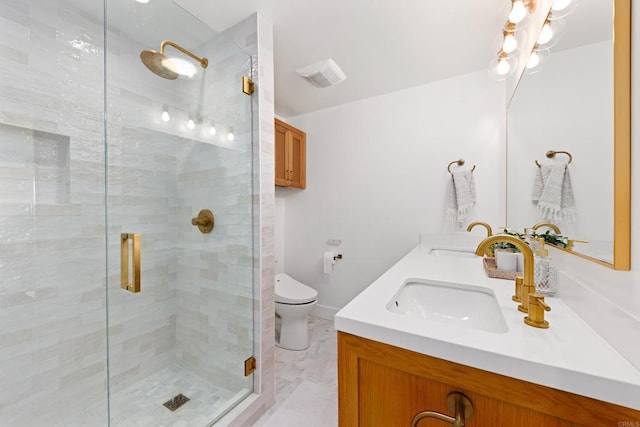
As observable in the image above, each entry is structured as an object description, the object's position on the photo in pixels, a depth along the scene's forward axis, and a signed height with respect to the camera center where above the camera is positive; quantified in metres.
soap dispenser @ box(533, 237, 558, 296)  0.84 -0.23
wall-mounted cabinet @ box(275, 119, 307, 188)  2.37 +0.61
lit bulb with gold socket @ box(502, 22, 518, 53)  1.24 +0.95
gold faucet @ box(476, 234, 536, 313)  0.68 -0.13
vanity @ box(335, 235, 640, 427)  0.45 -0.35
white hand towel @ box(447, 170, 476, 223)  1.95 +0.14
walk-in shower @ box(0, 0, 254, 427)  1.15 -0.03
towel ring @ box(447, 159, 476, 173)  1.97 +0.42
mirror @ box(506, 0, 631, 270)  0.53 +0.26
